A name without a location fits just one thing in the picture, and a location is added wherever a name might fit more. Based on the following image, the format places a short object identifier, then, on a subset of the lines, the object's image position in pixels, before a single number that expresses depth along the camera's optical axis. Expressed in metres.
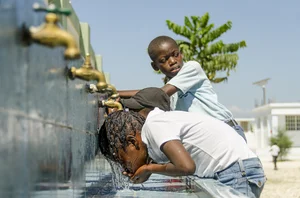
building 34.44
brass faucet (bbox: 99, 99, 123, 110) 3.03
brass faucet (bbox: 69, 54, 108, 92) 2.01
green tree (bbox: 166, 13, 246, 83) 21.75
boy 3.16
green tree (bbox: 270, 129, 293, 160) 28.06
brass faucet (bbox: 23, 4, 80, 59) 1.26
